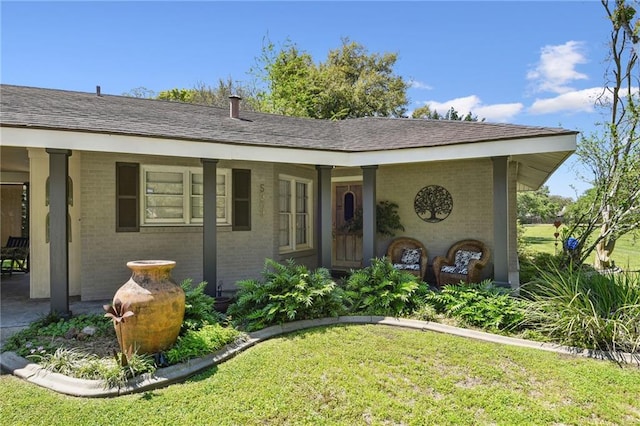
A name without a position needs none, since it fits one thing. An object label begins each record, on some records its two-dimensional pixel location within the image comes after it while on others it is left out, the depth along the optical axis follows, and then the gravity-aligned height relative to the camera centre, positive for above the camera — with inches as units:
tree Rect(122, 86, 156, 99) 1220.5 +419.0
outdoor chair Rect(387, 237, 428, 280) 340.8 -36.3
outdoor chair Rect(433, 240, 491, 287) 313.9 -40.3
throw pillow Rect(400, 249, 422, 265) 355.9 -37.4
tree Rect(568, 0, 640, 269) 315.3 +32.1
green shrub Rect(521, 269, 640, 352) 195.0 -53.1
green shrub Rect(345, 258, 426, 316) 248.8 -51.1
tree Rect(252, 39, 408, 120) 1040.2 +401.1
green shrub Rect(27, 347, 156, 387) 157.6 -65.3
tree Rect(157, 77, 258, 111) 1080.8 +389.5
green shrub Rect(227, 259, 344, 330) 223.0 -51.0
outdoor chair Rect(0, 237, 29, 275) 392.5 -36.7
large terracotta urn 168.2 -41.5
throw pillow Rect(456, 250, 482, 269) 330.3 -35.2
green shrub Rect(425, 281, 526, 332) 222.8 -56.2
